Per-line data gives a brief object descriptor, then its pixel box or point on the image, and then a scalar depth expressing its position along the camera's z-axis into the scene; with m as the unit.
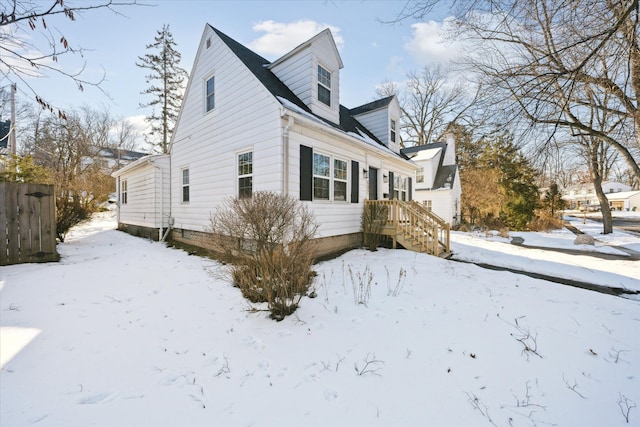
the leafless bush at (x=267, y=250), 3.75
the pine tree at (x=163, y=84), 21.89
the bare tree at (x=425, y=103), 26.12
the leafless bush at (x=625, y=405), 2.24
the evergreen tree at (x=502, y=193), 17.38
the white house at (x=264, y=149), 6.81
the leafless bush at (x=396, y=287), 4.84
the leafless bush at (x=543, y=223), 16.94
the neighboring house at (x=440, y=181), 19.14
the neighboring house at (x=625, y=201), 46.25
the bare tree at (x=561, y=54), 3.84
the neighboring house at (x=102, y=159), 22.84
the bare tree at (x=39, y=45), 2.01
